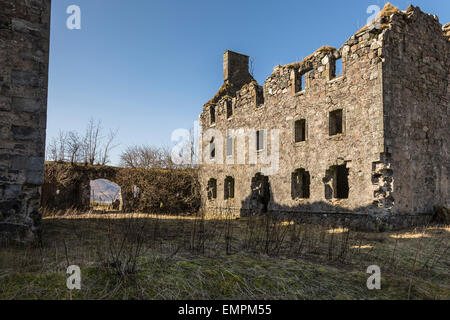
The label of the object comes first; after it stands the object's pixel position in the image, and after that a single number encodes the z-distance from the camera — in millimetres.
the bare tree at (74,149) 30961
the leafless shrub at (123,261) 3945
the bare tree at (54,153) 31469
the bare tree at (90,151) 32719
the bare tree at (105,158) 34138
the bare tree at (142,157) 35156
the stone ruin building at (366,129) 10883
